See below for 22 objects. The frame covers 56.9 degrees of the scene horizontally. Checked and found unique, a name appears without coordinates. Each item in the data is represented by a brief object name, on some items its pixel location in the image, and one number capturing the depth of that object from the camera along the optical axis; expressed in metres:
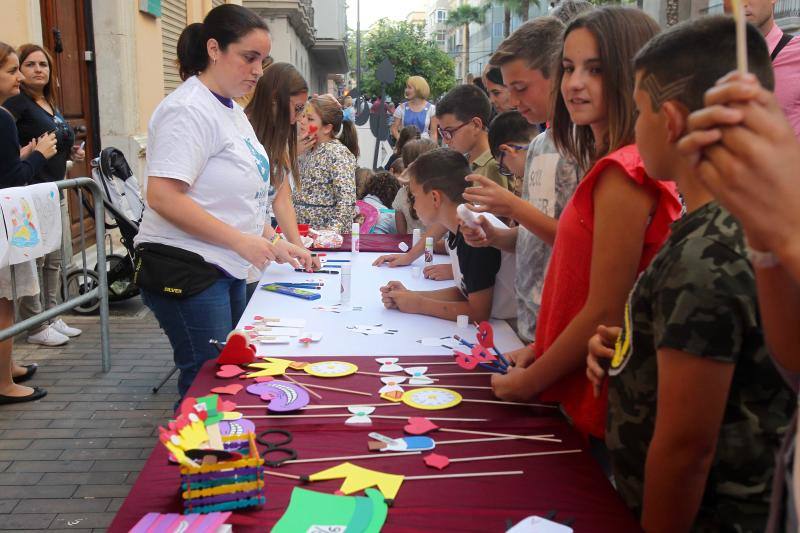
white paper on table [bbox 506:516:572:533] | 1.32
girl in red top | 1.58
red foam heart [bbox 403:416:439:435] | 1.76
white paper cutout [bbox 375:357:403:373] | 2.21
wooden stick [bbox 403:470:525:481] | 1.54
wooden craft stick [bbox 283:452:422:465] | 1.60
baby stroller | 5.40
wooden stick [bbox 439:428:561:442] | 1.71
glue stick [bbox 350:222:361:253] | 4.18
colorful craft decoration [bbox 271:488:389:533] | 1.34
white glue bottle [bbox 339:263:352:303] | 3.03
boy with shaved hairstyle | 1.13
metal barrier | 4.50
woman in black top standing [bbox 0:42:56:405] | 4.02
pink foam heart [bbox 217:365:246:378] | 2.12
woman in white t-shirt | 2.55
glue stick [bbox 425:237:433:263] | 3.85
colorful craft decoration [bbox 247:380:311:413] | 1.88
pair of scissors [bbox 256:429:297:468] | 1.59
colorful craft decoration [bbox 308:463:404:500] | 1.48
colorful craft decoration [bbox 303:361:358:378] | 2.15
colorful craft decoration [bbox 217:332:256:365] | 2.18
